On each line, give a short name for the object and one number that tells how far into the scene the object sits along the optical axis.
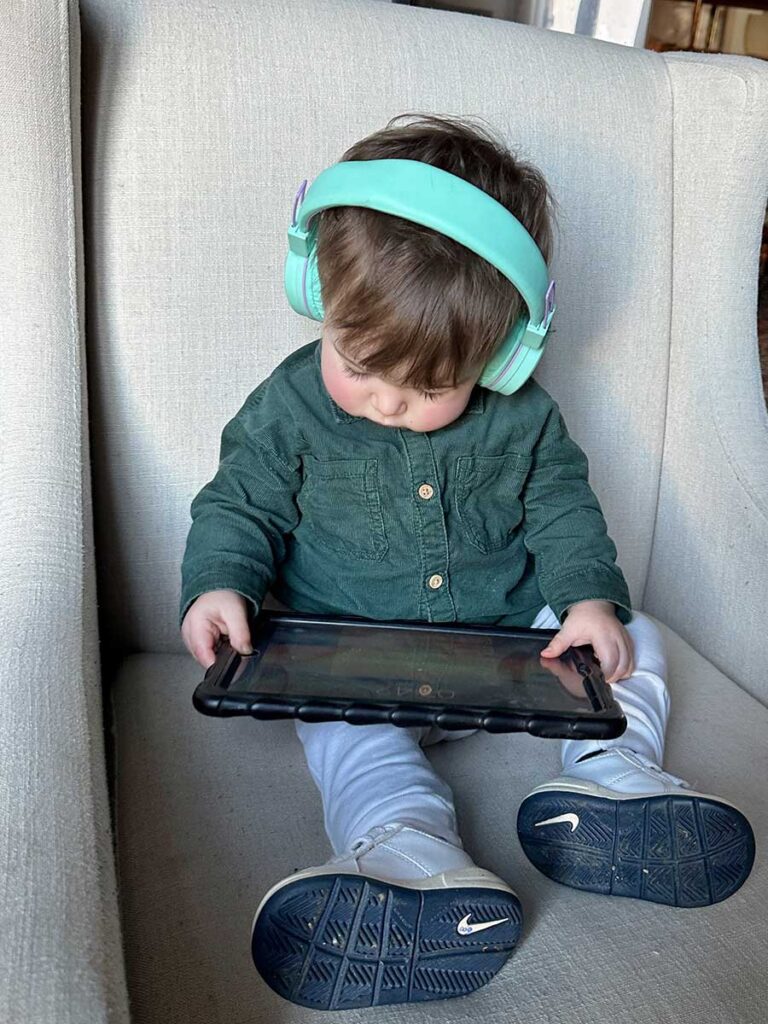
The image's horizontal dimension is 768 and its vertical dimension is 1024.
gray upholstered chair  0.57
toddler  0.55
